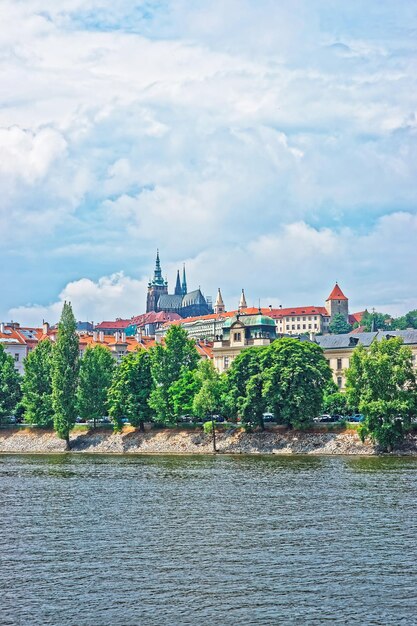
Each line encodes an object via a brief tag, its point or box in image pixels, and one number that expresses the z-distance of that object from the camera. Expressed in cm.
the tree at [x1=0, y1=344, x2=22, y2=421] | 13438
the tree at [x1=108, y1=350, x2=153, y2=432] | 11844
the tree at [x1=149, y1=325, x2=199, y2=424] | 11781
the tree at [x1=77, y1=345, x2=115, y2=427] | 12431
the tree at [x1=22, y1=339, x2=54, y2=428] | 12619
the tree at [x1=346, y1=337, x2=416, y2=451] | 9519
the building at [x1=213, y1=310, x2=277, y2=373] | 15450
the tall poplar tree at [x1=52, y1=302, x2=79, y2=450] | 11962
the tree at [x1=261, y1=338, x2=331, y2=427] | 10569
